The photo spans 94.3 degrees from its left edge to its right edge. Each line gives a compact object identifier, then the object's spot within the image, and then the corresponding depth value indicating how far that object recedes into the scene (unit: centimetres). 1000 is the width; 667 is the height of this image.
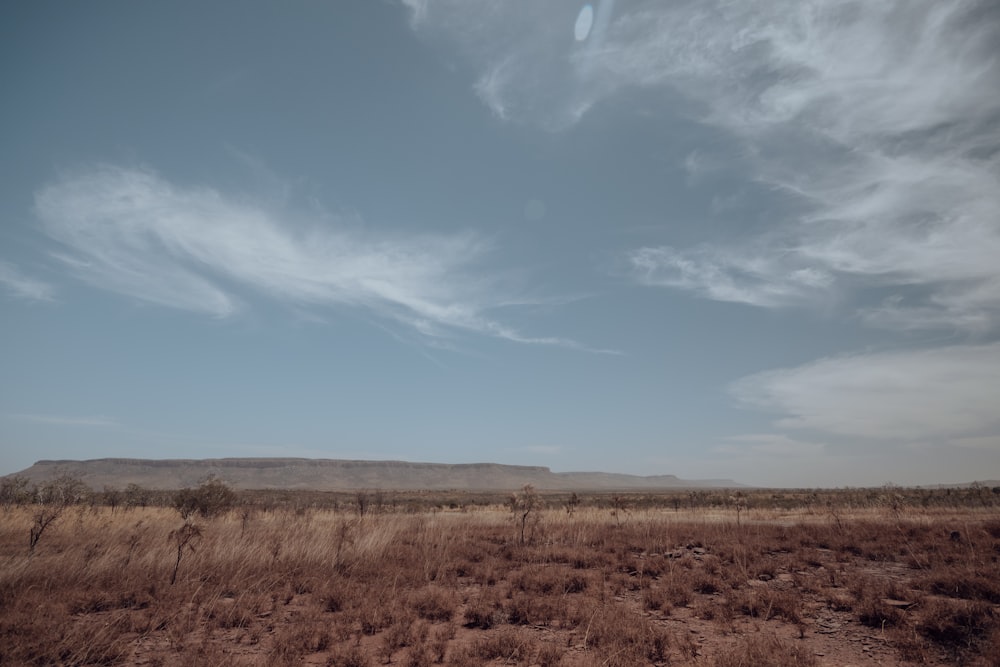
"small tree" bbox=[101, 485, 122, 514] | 2484
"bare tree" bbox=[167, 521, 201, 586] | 865
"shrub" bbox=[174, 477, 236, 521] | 1883
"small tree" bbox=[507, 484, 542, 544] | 1470
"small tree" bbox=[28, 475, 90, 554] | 1660
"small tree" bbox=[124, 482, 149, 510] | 2788
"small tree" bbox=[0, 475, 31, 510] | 2016
